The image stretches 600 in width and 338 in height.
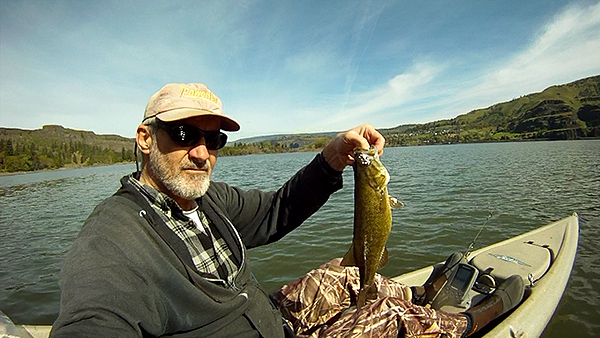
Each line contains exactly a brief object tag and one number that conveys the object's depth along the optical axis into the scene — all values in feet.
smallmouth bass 1.92
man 1.11
